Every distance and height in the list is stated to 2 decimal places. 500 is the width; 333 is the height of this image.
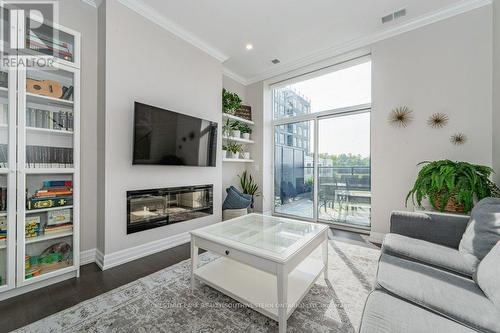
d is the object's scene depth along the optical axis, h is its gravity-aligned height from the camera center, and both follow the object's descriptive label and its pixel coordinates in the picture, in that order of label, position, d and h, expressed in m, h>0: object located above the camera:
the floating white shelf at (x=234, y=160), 3.84 +0.13
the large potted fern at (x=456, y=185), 1.99 -0.19
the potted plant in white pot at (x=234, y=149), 4.00 +0.35
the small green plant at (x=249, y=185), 4.38 -0.41
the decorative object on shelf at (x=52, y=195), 1.86 -0.28
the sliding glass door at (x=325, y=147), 3.50 +0.38
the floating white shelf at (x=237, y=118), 3.94 +0.99
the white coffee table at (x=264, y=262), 1.37 -0.70
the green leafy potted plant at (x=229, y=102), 3.90 +1.26
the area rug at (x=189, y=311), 1.41 -1.12
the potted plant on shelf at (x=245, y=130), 4.27 +0.78
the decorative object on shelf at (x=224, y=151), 3.85 +0.29
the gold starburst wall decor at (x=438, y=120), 2.60 +0.61
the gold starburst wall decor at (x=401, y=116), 2.84 +0.72
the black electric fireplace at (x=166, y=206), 2.49 -0.56
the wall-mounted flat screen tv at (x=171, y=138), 2.44 +0.39
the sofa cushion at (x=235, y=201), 3.77 -0.65
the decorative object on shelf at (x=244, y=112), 4.31 +1.18
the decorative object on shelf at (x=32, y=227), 1.82 -0.56
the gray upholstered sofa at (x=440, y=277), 0.92 -0.68
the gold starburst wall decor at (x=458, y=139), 2.48 +0.35
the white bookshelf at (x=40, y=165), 1.70 +0.00
